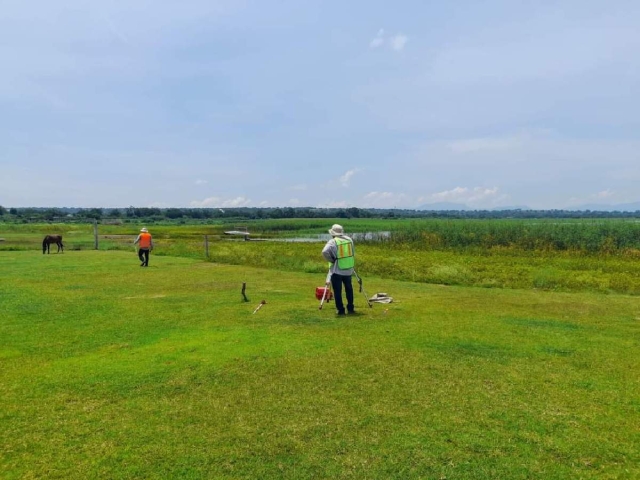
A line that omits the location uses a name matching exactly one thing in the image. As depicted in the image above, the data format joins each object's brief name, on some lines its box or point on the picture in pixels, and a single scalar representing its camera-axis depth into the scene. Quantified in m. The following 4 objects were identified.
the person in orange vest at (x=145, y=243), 18.12
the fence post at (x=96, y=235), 28.07
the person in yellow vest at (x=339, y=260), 9.48
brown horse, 24.20
